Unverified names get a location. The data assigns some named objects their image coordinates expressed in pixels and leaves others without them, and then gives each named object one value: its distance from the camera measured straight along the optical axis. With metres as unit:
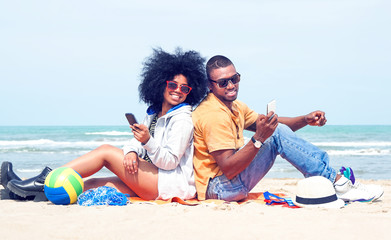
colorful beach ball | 4.48
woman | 4.36
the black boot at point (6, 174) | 4.87
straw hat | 4.34
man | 4.16
